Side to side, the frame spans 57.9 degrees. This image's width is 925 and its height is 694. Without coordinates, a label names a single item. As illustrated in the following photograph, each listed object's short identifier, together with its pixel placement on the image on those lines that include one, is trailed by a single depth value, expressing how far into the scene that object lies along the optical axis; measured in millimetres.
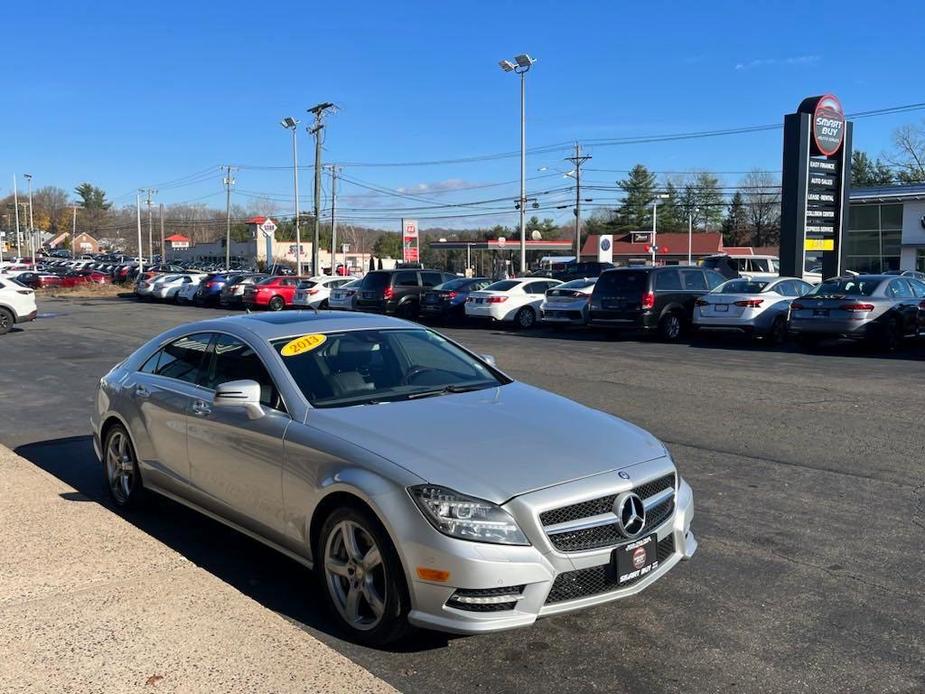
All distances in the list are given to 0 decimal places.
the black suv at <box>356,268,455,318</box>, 27625
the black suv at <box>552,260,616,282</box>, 34781
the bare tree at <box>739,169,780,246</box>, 102125
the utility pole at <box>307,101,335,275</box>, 50969
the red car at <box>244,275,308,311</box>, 34469
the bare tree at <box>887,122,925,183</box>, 73225
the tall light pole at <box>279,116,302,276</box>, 56481
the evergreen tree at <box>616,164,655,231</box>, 113062
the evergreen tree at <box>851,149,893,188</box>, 81938
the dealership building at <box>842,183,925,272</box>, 45688
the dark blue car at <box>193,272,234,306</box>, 37750
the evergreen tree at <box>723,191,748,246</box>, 106062
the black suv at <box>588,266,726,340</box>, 18844
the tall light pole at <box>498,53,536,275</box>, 40688
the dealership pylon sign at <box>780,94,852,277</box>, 23047
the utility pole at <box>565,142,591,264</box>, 73838
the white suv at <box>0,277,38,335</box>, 21900
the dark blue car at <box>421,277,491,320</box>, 25844
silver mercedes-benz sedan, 3504
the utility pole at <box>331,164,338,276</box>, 62512
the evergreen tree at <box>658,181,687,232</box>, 114688
